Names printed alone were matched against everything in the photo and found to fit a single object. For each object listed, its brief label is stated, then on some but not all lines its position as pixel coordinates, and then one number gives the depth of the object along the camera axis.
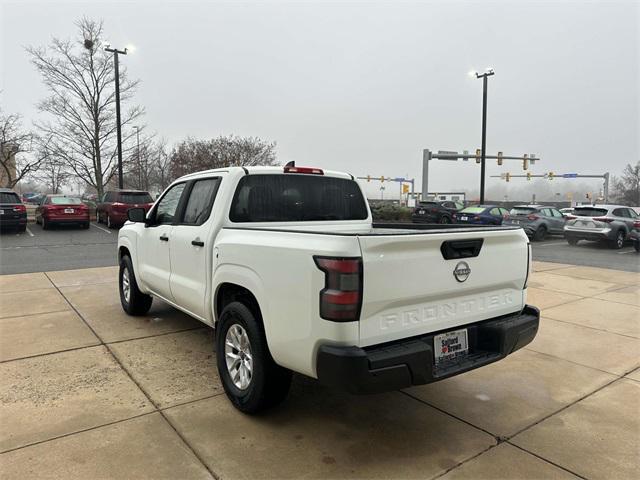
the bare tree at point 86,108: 24.67
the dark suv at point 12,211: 17.14
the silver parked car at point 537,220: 18.94
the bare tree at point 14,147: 25.58
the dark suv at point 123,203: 19.05
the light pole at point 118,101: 21.31
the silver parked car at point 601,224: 16.05
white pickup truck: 2.61
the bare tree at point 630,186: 61.16
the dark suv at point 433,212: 23.56
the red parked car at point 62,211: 18.75
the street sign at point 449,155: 34.16
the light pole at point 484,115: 25.66
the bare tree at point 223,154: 30.92
